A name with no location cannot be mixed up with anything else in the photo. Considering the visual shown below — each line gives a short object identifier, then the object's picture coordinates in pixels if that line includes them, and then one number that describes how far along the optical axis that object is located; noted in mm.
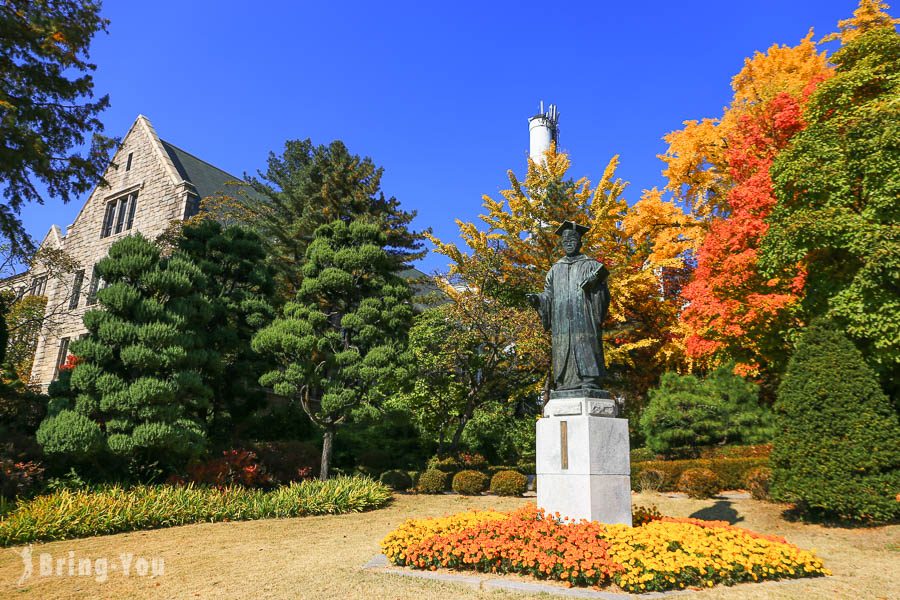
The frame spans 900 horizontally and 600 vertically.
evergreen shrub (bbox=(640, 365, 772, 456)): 17125
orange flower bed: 6301
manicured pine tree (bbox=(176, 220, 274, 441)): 16156
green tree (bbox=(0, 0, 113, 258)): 12148
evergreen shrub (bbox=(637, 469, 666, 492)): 15102
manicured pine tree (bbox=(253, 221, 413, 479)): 14844
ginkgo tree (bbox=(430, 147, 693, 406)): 20625
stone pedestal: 7781
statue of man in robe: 8609
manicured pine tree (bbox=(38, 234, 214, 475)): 11852
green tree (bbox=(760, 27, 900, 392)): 10820
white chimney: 51938
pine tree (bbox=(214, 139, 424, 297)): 23109
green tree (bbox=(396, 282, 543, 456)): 16859
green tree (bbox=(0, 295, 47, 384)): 24203
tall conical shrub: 10180
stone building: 26000
